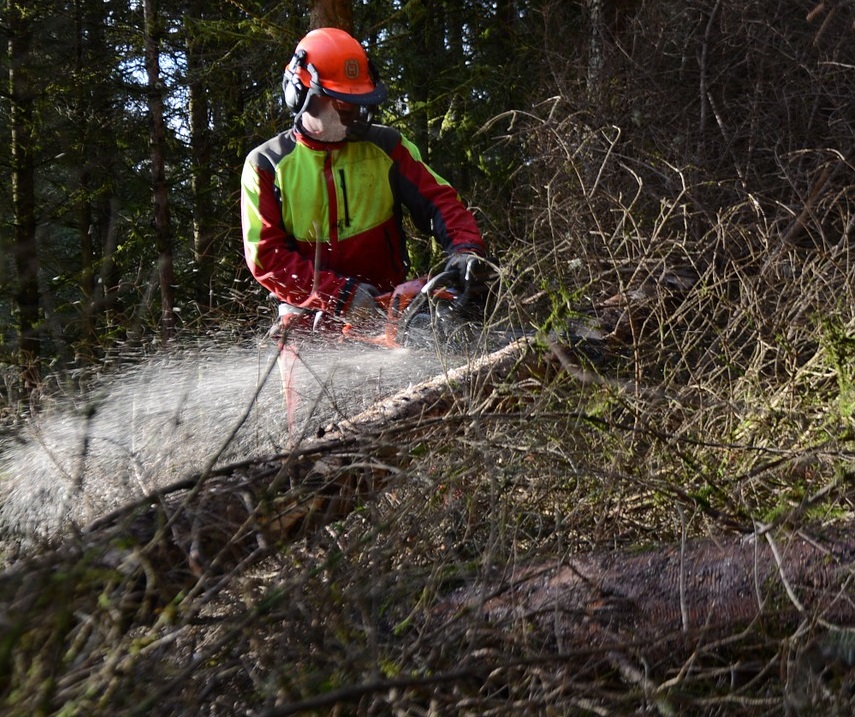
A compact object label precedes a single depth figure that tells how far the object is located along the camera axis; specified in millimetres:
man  4699
